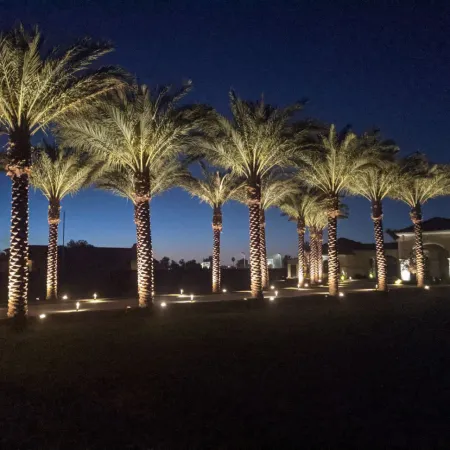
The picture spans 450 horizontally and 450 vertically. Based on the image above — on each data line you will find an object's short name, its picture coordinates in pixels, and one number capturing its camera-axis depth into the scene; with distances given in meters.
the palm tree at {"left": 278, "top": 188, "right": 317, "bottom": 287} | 39.42
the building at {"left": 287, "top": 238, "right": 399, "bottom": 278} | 67.38
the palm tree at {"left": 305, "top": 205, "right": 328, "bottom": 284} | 43.12
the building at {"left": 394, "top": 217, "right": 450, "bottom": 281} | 51.28
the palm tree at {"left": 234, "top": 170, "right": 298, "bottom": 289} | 32.62
